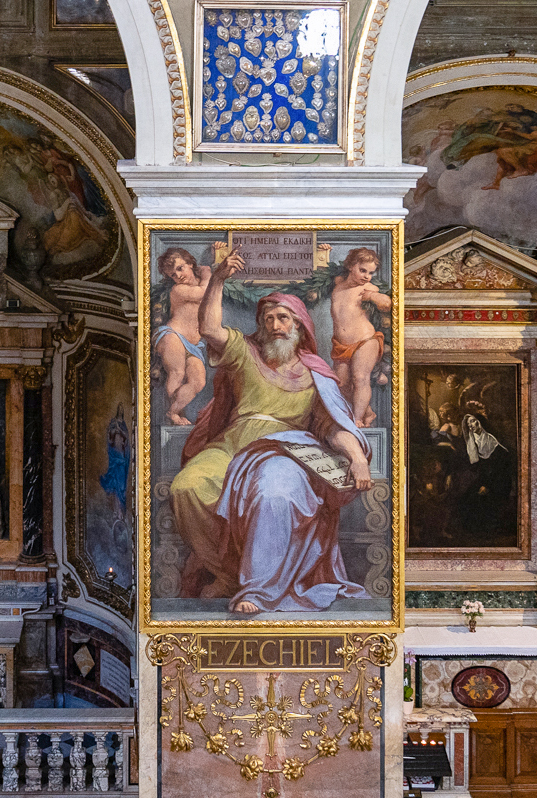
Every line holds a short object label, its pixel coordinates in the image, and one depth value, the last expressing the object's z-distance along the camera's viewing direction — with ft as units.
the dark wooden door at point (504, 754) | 29.25
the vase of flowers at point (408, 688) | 28.40
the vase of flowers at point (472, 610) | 32.58
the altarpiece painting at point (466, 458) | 34.14
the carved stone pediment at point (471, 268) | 32.91
